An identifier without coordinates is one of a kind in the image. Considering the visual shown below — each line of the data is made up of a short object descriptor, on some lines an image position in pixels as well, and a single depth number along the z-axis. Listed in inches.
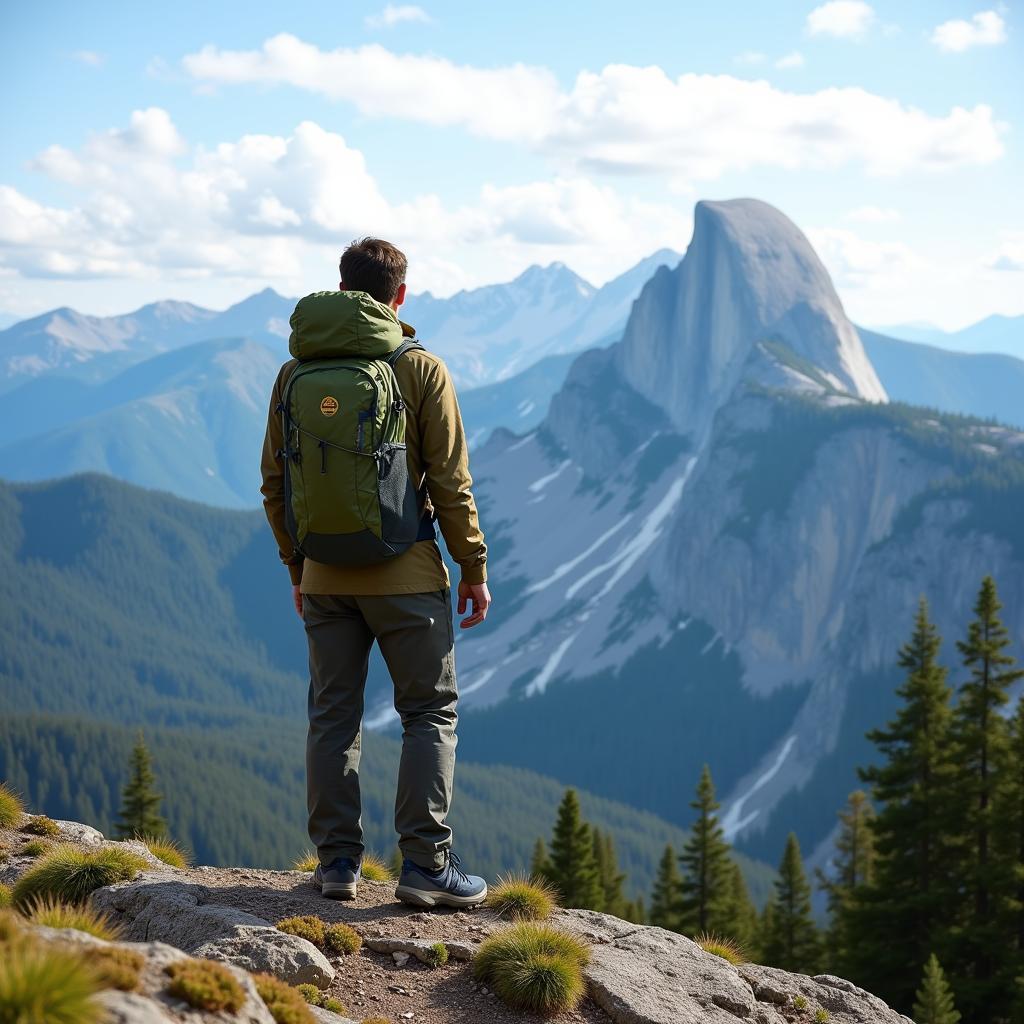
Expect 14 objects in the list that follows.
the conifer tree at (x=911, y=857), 1171.9
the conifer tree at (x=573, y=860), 1670.8
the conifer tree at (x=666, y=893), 2058.9
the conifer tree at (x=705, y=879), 1833.2
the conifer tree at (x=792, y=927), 1828.2
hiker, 332.5
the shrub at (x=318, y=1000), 304.4
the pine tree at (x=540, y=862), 1734.7
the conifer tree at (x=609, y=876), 2255.2
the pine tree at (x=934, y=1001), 962.1
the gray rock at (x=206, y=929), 312.2
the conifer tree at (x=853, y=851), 1951.3
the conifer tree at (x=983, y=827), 1097.4
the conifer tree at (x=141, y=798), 1753.2
